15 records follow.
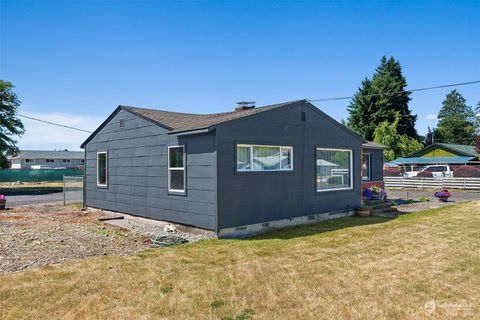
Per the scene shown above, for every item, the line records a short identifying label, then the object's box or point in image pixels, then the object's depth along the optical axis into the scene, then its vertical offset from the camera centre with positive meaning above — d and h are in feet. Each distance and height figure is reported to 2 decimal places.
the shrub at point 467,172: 92.11 -1.64
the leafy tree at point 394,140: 144.87 +11.92
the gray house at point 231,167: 28.60 +0.17
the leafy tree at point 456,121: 233.14 +33.28
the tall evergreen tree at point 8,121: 102.78 +15.78
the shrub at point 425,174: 107.54 -2.42
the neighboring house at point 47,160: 221.87 +7.19
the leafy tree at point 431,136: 226.81 +21.38
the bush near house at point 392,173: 119.03 -2.17
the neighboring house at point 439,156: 129.49 +4.25
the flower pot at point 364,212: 41.88 -5.66
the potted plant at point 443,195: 58.18 -5.03
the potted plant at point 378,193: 52.28 -4.09
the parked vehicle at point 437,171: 105.09 -1.54
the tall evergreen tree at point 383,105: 155.63 +29.58
